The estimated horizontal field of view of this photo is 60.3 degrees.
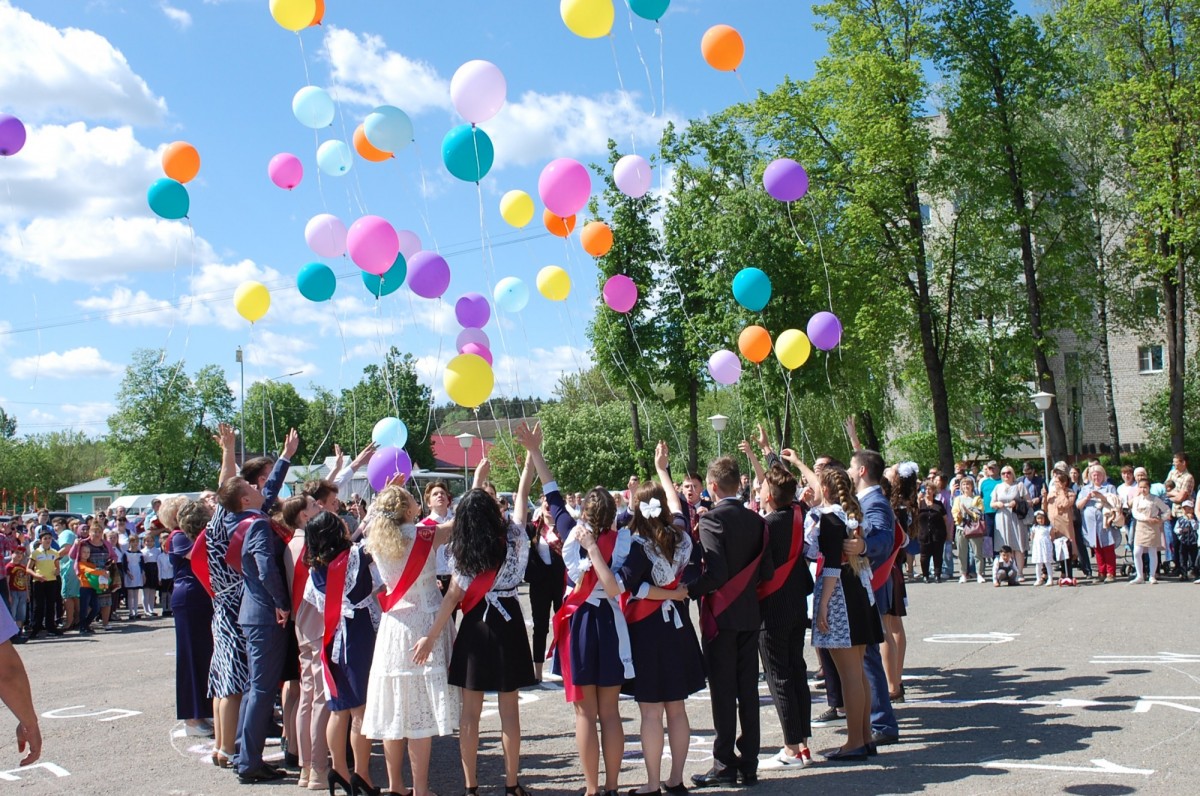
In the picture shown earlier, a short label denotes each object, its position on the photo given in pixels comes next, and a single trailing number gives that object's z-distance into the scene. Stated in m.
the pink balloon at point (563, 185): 11.22
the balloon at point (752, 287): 12.49
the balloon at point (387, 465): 11.41
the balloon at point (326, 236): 11.78
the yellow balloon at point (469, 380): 9.25
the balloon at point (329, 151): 12.48
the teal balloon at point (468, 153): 10.70
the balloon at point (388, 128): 11.55
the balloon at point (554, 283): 13.33
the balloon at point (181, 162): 11.45
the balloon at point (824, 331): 12.84
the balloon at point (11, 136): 10.27
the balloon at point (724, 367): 13.27
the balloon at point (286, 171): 12.43
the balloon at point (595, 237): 13.40
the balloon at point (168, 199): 11.31
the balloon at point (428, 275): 11.44
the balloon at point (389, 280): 11.97
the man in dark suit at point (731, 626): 5.99
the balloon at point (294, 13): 10.54
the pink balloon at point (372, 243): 10.52
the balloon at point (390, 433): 12.41
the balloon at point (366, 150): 12.24
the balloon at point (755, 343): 12.99
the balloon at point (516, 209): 12.80
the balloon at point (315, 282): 11.52
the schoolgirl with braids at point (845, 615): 6.41
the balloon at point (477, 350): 12.21
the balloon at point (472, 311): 12.83
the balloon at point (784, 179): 12.55
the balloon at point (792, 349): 12.39
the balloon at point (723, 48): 11.88
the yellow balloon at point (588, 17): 10.60
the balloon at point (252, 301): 11.64
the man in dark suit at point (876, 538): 6.80
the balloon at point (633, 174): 12.57
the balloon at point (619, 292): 13.76
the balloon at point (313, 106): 11.87
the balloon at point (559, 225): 12.66
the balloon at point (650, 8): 10.96
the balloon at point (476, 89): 10.60
